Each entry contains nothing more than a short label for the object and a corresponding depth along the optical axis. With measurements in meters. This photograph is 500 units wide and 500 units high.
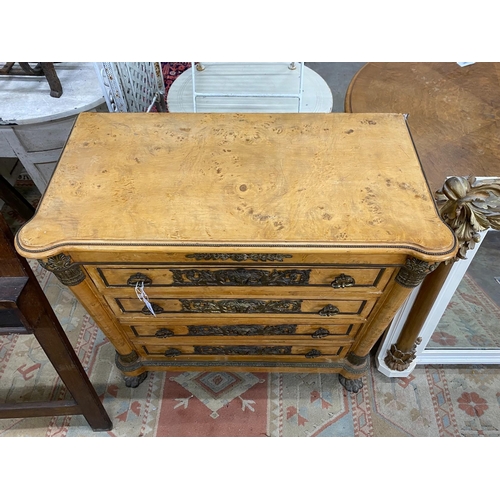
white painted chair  1.67
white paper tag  1.24
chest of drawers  1.06
